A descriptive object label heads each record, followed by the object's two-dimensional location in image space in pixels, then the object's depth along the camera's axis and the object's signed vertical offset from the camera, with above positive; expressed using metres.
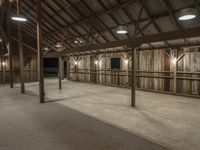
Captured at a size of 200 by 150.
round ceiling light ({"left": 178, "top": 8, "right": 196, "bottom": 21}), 4.44 +1.57
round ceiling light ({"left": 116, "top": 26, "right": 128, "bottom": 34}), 6.52 +1.77
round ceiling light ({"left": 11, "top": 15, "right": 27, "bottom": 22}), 6.05 +2.05
